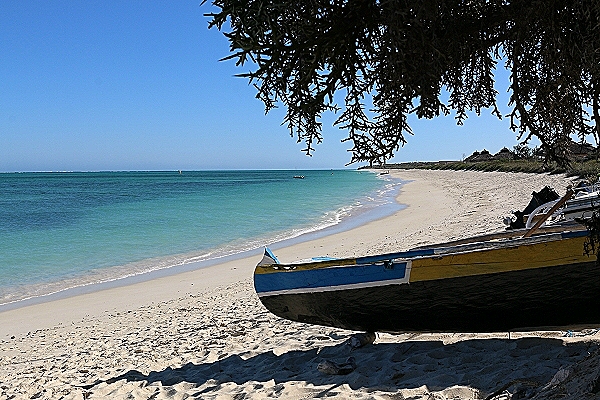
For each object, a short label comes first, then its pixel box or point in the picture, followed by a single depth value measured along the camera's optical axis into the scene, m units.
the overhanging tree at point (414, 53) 2.62
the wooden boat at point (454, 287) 3.78
